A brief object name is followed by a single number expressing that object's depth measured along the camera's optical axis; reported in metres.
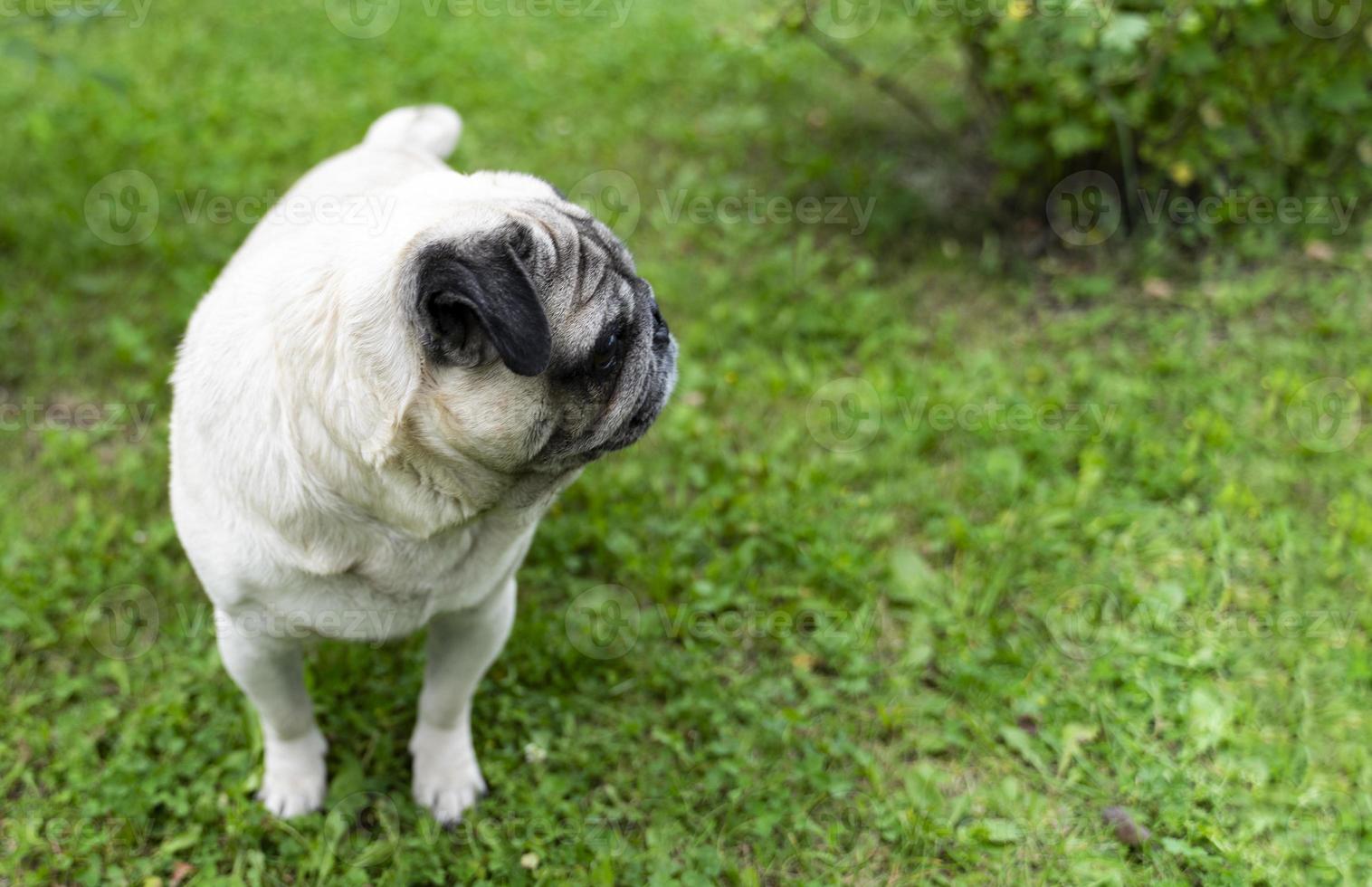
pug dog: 2.07
